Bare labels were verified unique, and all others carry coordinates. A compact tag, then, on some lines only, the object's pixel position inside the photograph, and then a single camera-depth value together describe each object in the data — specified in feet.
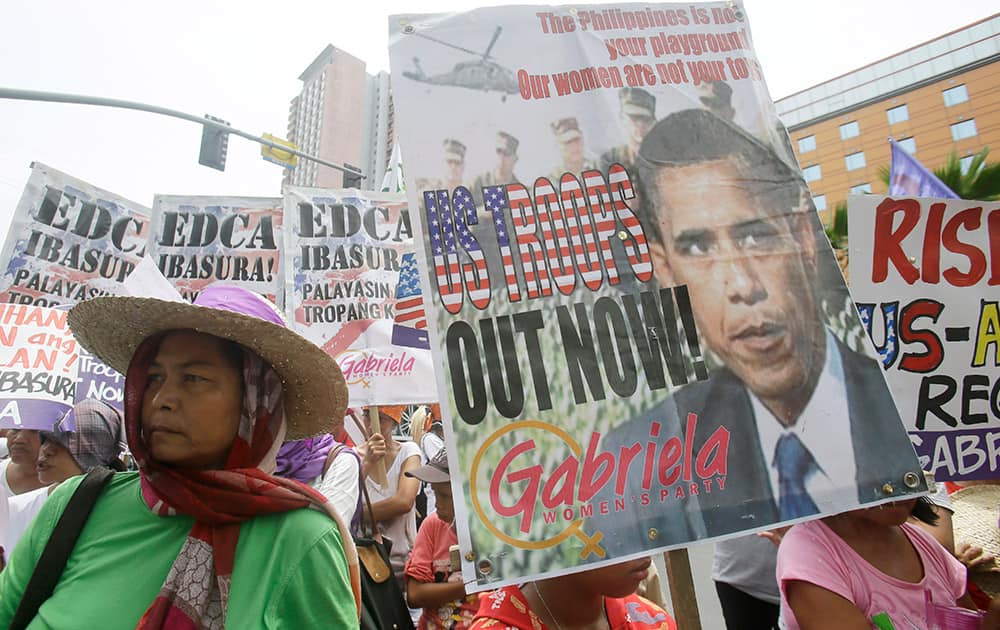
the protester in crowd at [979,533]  7.07
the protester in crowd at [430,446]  12.63
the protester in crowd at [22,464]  10.23
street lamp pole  21.44
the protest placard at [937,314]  7.04
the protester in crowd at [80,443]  9.73
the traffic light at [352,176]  28.09
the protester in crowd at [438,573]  9.04
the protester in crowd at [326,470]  8.52
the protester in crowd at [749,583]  9.21
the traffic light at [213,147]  28.68
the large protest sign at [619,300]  4.66
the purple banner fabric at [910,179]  8.90
